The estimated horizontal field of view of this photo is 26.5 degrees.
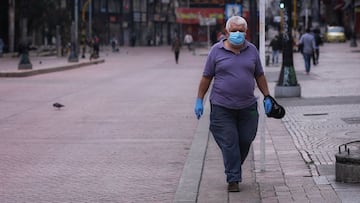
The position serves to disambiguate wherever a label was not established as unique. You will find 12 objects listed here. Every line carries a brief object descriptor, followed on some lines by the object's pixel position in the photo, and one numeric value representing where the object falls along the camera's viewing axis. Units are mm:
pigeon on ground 17884
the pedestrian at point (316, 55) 35250
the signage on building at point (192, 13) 89375
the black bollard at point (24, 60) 35594
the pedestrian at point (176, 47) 46284
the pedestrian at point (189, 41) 76556
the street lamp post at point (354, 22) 61550
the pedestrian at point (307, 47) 28344
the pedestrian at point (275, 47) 37822
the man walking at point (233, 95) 8164
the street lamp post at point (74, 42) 47025
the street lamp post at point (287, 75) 19016
